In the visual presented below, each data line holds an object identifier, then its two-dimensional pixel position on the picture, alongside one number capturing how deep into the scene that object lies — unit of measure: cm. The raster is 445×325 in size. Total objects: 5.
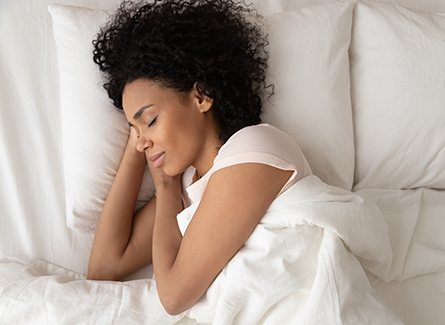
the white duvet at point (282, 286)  80
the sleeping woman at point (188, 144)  83
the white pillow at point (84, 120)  109
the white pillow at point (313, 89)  112
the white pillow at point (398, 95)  116
